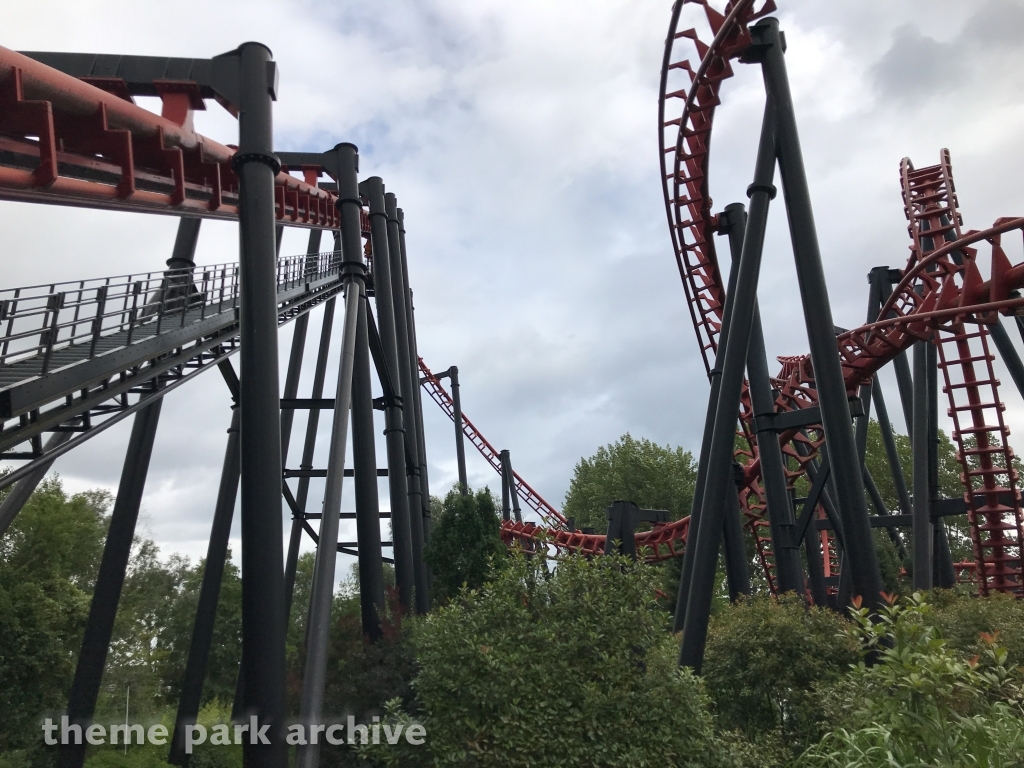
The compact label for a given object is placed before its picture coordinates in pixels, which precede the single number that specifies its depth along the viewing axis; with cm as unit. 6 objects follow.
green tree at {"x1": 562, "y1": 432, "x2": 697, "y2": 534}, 3572
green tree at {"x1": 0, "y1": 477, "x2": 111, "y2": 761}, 1598
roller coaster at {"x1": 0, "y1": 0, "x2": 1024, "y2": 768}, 611
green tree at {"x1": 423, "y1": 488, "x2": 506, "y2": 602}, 1157
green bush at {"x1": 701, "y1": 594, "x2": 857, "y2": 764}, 690
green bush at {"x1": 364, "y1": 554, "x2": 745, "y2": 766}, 510
